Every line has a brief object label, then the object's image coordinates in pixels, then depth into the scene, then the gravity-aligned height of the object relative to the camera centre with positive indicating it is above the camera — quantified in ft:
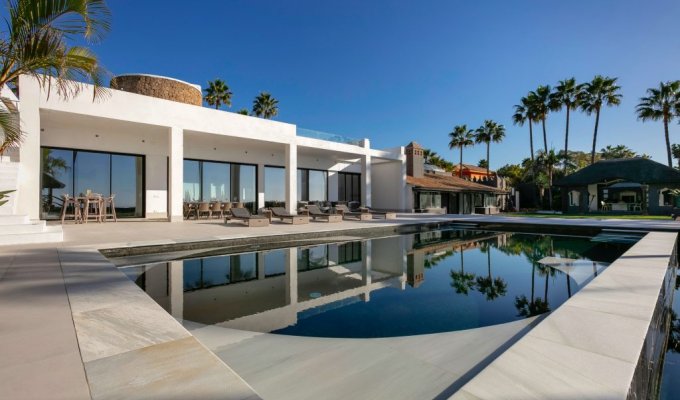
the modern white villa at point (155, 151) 35.81 +8.85
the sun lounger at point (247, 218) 40.55 -1.61
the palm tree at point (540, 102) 107.14 +34.85
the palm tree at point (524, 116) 110.63 +31.73
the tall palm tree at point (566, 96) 103.71 +36.03
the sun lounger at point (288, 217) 46.88 -1.75
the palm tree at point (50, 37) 14.80 +8.42
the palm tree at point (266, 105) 107.34 +34.40
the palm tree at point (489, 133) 117.50 +26.93
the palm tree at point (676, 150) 133.80 +22.58
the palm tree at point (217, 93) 99.14 +35.68
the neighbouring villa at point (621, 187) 83.93 +4.78
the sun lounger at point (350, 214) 56.96 -1.72
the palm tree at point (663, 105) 90.12 +29.02
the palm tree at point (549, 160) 109.72 +16.57
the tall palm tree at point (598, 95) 100.17 +35.02
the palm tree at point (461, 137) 122.11 +26.47
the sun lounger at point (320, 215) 51.37 -1.65
